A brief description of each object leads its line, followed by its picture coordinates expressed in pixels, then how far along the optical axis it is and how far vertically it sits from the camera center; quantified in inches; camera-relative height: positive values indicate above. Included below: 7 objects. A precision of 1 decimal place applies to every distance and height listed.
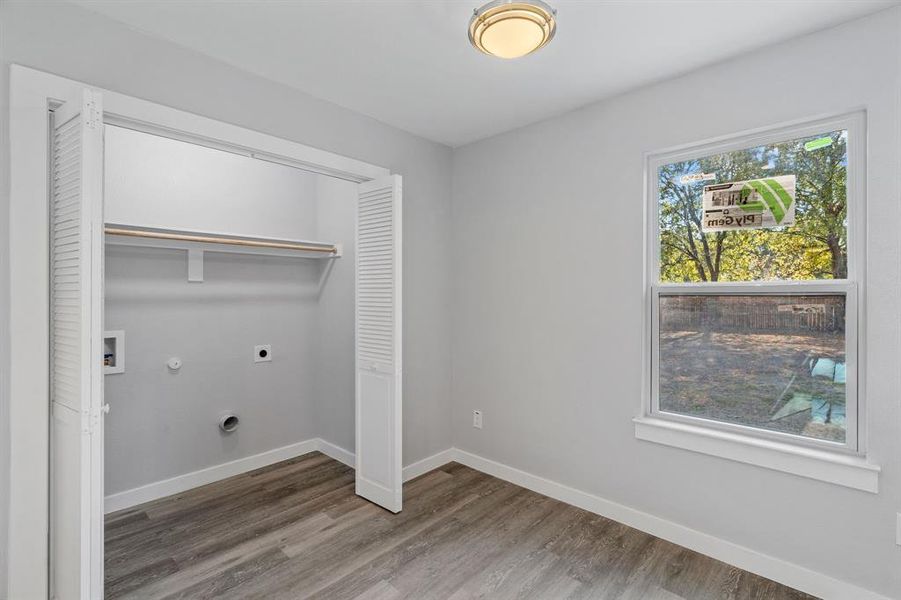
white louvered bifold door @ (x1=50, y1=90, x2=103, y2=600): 58.2 -7.2
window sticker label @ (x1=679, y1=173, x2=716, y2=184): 92.0 +26.6
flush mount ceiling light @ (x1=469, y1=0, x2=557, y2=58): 62.7 +40.7
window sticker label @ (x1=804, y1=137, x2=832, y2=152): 78.5 +28.9
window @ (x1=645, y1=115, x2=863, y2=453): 77.2 +3.4
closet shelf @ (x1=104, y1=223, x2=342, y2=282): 103.0 +14.7
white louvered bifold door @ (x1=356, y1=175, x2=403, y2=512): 105.2 -11.1
